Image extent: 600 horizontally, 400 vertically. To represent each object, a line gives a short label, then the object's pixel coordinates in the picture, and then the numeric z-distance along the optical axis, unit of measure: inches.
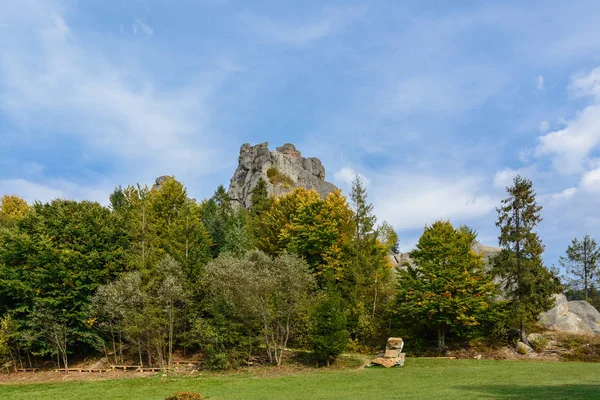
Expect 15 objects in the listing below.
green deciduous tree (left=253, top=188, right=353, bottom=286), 1729.8
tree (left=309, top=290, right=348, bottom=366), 1213.1
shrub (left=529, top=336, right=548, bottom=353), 1347.2
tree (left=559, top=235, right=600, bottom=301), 2504.9
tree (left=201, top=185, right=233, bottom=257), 2175.2
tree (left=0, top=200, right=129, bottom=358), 1376.7
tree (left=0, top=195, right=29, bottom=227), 2434.8
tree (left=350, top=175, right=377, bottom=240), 1722.4
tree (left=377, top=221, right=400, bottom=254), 3383.1
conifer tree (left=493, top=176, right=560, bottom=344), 1359.5
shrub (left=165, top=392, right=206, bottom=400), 641.6
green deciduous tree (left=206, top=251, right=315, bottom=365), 1256.8
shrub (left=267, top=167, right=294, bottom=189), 4247.0
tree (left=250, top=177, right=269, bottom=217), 2878.0
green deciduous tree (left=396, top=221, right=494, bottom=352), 1343.5
